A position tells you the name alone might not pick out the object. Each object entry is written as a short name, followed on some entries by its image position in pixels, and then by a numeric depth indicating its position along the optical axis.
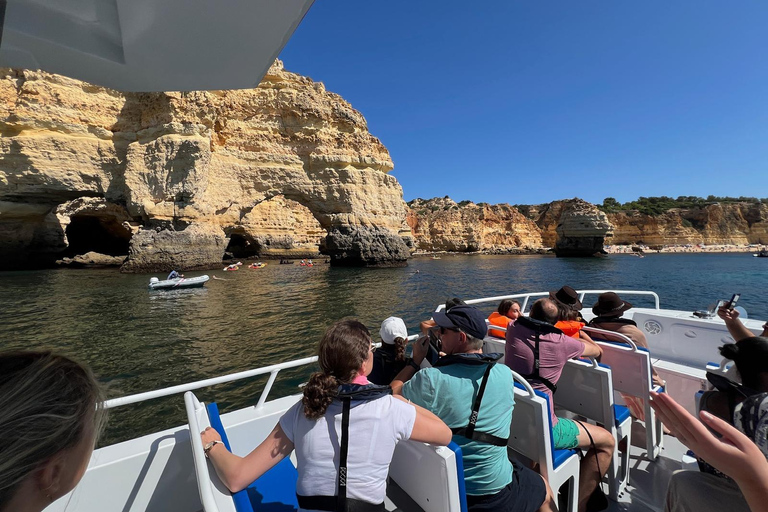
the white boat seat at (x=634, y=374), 2.92
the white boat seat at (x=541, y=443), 2.00
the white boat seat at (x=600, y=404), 2.55
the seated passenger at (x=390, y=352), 2.61
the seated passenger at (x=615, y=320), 3.52
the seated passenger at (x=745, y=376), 1.48
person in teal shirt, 1.66
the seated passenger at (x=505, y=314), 3.95
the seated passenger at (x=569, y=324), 3.13
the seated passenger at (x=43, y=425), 0.66
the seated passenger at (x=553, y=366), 2.35
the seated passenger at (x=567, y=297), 3.93
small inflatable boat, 15.86
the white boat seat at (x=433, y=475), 1.44
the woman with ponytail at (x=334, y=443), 1.29
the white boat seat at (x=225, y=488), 1.16
